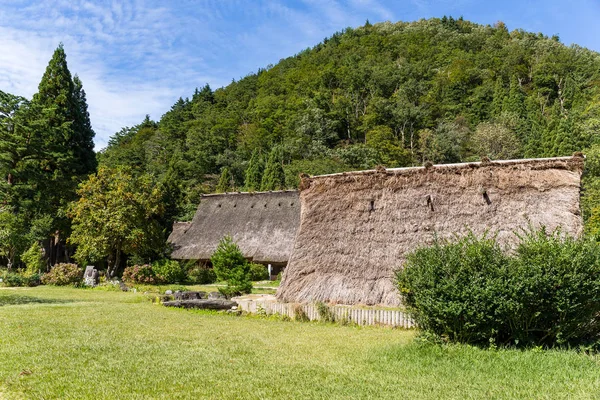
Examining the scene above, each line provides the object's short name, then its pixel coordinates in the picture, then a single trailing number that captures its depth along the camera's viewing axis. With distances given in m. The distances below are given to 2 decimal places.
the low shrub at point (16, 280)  22.33
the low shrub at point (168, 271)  24.81
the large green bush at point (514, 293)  7.23
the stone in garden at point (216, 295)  16.11
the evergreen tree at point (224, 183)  51.16
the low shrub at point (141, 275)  24.38
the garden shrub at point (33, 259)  24.75
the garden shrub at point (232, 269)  16.72
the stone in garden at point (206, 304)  13.91
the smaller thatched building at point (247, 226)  28.38
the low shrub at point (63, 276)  23.44
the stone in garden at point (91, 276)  23.68
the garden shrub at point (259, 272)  26.19
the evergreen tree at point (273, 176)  47.02
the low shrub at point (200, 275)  26.62
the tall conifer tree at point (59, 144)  30.88
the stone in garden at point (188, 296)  15.92
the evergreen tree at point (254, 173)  51.78
